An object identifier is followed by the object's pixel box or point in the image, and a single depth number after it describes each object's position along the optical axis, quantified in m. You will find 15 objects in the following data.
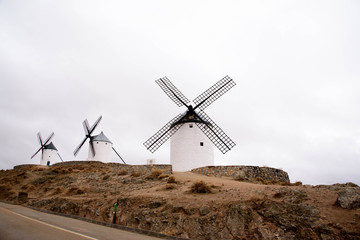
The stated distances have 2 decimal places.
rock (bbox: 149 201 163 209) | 12.24
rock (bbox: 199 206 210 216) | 10.62
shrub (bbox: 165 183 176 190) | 15.19
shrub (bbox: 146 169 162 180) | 19.02
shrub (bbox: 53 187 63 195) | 19.10
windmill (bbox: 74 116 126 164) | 40.09
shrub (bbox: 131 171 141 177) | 20.17
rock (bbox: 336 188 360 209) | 8.77
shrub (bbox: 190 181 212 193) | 13.31
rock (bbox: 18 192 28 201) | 19.49
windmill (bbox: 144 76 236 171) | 24.44
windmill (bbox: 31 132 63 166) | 54.00
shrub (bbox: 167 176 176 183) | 16.72
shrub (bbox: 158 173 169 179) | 18.64
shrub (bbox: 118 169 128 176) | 21.31
